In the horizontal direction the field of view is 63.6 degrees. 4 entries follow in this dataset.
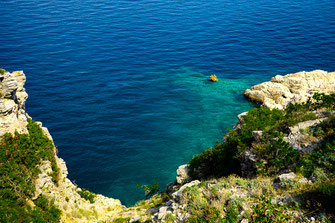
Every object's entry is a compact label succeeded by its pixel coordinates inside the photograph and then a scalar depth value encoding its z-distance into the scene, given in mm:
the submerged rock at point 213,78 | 65125
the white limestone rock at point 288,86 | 54938
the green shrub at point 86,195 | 28375
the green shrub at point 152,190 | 28234
